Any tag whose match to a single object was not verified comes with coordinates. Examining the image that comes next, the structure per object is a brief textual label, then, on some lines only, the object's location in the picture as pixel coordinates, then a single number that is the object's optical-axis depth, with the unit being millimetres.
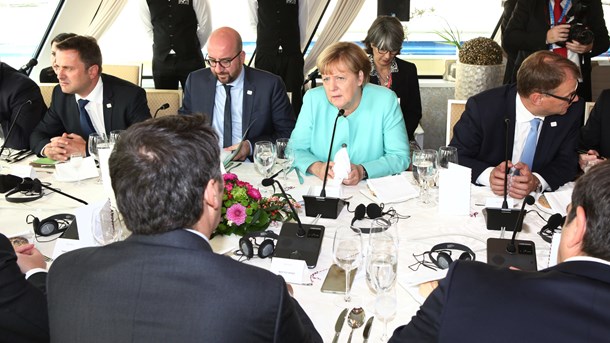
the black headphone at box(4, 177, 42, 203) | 2832
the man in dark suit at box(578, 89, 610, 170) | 3459
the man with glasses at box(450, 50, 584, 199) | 3045
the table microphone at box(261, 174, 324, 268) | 2188
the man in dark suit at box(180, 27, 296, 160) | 3898
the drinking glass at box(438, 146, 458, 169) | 2719
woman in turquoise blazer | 3258
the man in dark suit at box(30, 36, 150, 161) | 3734
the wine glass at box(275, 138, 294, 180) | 2949
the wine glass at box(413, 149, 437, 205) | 2723
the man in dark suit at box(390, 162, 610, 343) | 1280
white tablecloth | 1918
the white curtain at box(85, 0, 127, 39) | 6348
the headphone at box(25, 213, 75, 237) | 2455
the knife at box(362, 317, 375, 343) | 1728
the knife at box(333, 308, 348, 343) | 1738
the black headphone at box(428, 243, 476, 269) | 2143
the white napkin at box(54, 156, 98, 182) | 3059
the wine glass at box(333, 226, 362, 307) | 1942
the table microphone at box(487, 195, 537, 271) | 2107
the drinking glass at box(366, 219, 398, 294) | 1835
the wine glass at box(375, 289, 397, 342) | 1808
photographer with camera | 4680
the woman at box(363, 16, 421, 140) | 4570
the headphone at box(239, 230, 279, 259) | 2230
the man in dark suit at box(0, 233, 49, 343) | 1676
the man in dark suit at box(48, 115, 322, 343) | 1320
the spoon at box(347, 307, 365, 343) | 1803
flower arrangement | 2332
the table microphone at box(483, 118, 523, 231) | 2461
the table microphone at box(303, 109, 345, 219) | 2592
